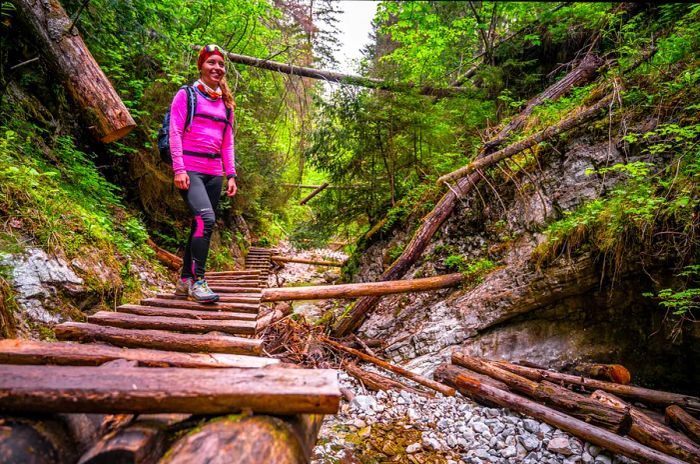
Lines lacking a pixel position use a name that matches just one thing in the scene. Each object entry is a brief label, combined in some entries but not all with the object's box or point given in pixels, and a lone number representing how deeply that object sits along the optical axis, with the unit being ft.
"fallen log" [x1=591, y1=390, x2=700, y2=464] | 9.48
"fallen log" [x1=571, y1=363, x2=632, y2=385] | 13.17
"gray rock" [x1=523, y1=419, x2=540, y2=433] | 12.06
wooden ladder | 4.42
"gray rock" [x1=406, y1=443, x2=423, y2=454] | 11.37
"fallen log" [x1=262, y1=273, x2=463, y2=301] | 16.22
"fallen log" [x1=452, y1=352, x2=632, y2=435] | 10.82
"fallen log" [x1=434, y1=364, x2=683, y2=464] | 9.71
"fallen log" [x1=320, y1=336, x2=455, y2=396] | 14.78
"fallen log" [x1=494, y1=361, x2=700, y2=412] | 11.55
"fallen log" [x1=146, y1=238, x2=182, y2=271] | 21.04
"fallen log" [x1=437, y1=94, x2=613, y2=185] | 17.16
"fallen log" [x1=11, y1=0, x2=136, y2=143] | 12.58
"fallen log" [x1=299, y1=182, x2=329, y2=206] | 31.78
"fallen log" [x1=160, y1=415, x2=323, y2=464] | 3.98
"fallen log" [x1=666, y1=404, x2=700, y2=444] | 10.00
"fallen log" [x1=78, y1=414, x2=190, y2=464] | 3.99
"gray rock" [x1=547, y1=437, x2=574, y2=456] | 10.93
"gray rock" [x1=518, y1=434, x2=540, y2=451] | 11.35
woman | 11.41
